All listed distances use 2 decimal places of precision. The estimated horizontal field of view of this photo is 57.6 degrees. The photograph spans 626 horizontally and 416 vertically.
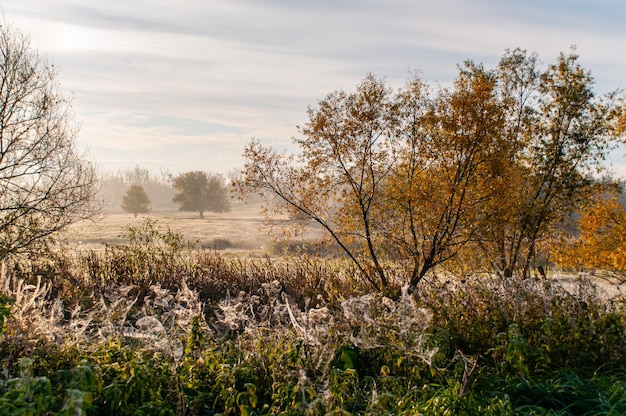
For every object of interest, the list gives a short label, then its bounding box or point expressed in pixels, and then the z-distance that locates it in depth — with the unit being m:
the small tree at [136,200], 59.44
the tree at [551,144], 11.06
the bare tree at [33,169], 12.75
